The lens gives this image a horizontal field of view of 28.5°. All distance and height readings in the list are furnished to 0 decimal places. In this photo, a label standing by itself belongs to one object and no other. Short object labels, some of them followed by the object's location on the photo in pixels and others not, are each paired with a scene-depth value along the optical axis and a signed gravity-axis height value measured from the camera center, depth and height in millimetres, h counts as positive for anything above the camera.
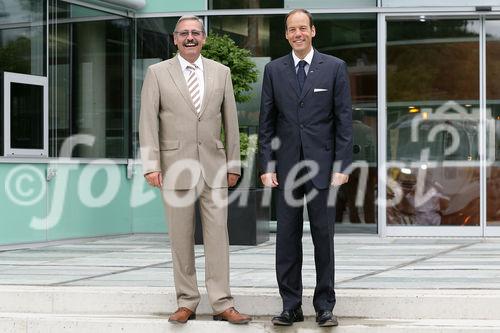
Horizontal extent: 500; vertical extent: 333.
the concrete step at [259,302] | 6789 -1122
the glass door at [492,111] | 13117 +450
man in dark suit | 6242 -17
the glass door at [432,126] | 13156 +253
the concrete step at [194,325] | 6457 -1216
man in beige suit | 6434 -75
